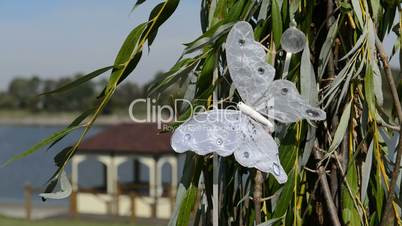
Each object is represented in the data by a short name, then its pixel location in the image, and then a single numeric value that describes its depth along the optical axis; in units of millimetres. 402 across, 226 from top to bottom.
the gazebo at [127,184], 10031
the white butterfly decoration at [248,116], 748
